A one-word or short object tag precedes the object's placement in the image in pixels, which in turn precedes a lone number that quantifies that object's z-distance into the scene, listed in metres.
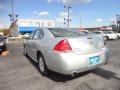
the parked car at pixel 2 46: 5.88
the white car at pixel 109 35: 13.76
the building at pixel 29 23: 37.04
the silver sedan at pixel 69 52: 2.22
